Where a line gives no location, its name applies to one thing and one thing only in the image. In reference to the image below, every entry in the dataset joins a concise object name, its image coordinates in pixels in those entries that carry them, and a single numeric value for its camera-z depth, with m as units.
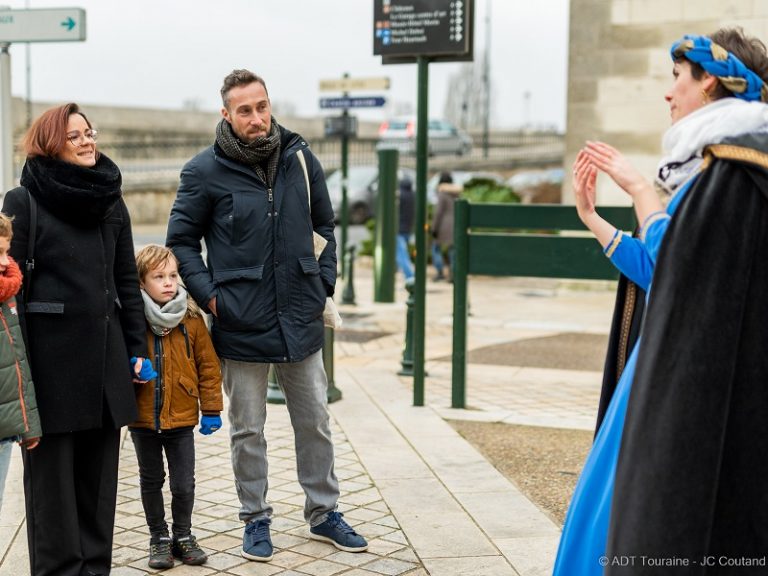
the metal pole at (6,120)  7.37
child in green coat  3.43
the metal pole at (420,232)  7.01
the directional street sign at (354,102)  13.91
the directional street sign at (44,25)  7.39
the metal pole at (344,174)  14.31
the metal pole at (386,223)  12.58
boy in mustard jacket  4.07
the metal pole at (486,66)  44.16
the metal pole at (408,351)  8.40
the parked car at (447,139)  39.28
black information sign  6.85
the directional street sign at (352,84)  13.52
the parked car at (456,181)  18.58
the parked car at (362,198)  26.72
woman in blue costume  2.69
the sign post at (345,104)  13.59
